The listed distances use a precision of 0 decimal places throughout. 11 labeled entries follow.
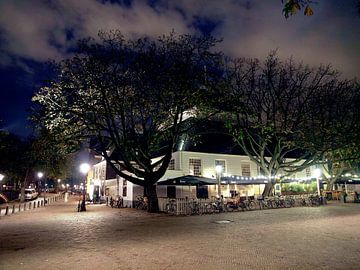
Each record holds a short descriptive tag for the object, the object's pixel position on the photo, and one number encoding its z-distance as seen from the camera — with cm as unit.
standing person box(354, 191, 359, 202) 2860
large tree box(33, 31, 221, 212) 1848
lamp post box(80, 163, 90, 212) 2561
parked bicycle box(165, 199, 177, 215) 1990
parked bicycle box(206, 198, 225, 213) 2042
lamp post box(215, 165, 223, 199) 2181
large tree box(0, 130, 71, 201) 3908
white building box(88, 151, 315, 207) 2714
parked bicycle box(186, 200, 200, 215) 1973
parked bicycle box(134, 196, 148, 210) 2402
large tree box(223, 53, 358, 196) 2442
